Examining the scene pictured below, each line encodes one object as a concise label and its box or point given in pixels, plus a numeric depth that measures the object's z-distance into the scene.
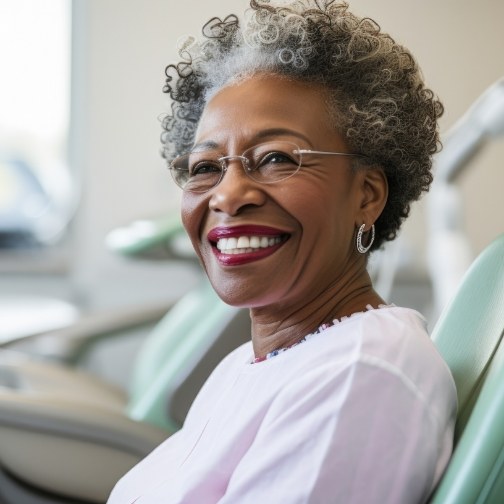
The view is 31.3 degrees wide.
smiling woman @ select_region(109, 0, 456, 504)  0.85
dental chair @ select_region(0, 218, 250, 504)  1.66
